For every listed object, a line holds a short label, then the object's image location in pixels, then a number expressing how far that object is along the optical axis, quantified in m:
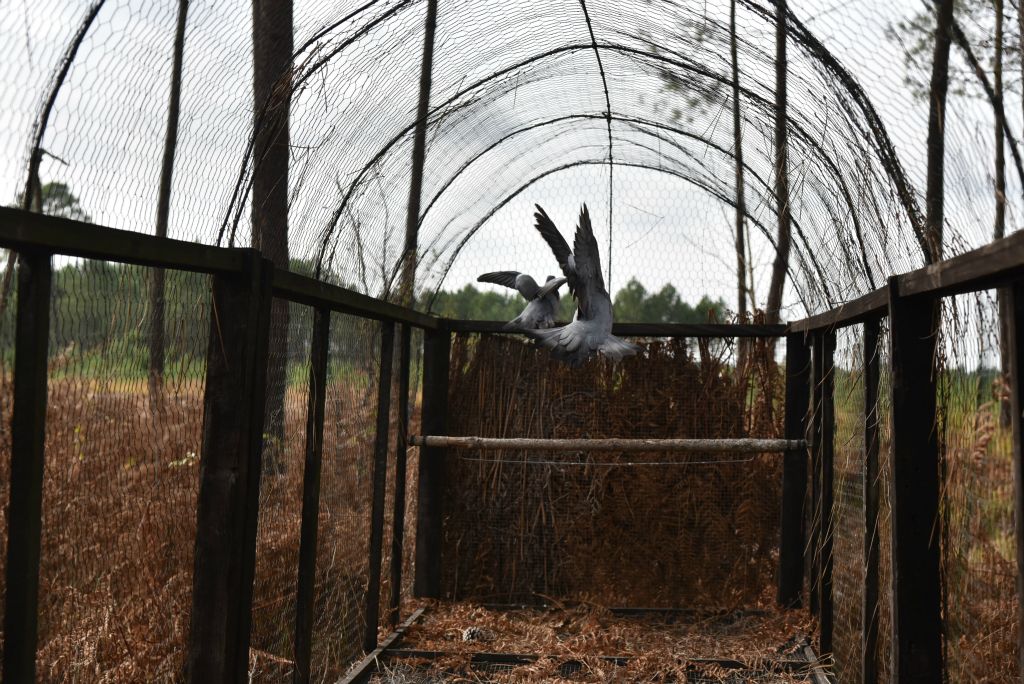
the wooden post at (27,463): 1.72
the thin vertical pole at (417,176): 5.14
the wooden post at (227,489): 2.47
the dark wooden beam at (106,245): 1.62
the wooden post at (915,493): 2.57
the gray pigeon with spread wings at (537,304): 4.16
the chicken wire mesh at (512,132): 3.02
